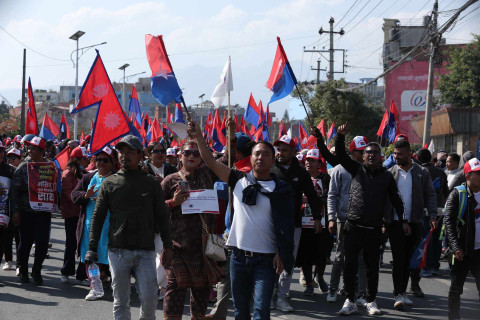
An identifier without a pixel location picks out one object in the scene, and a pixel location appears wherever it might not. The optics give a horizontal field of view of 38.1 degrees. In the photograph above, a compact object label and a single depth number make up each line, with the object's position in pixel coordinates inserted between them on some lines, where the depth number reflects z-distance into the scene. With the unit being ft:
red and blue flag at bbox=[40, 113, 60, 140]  62.90
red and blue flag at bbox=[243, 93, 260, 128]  68.08
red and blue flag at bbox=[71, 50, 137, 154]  29.99
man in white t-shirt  17.21
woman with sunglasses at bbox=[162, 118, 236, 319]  19.74
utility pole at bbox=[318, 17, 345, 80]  159.50
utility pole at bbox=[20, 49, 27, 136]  124.27
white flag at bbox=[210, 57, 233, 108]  26.32
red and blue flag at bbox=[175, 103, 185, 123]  70.93
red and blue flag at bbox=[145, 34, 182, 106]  23.50
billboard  192.54
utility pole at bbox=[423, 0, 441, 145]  70.23
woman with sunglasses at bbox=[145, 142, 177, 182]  31.80
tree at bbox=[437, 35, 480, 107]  133.08
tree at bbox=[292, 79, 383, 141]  141.49
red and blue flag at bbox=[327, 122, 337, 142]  76.30
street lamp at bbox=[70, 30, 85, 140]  115.59
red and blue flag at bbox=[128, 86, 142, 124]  77.92
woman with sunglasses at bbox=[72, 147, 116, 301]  26.50
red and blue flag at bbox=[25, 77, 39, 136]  50.34
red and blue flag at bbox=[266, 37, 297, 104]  30.58
